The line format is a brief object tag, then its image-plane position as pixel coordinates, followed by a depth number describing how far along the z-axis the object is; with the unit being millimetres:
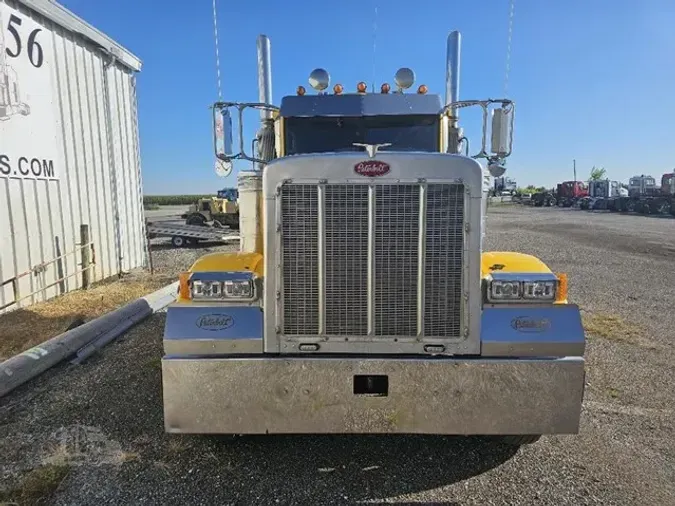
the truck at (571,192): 53531
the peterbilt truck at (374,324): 2871
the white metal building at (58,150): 6965
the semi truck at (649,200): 36219
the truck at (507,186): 60938
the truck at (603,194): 43406
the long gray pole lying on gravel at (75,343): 4363
